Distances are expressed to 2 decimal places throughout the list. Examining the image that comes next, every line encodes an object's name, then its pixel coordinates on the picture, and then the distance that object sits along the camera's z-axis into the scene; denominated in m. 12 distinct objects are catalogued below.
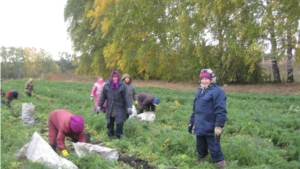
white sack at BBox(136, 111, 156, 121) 8.93
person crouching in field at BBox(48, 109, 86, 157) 5.60
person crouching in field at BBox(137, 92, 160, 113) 9.81
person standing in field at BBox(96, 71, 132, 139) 7.24
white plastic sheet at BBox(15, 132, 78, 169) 4.94
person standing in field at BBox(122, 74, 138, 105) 9.59
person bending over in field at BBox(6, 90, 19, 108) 14.33
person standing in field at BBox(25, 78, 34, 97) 16.77
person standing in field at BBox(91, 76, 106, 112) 10.34
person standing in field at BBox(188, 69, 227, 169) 5.00
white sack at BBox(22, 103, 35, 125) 9.31
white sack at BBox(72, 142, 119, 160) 5.58
